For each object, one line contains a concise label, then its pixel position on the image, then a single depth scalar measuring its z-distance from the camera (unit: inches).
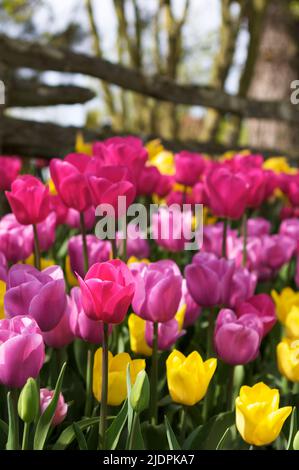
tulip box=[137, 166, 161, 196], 93.4
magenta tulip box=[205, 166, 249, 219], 76.0
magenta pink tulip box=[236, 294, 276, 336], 59.6
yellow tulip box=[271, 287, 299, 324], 70.0
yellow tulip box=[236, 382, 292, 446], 46.6
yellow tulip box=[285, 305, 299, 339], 64.5
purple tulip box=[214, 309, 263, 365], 54.5
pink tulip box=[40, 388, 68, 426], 48.8
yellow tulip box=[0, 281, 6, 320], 53.5
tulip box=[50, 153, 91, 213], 64.4
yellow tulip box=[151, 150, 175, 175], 129.6
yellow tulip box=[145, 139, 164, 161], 136.4
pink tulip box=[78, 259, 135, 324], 44.7
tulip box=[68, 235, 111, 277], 71.5
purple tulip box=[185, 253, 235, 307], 61.5
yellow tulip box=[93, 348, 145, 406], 52.2
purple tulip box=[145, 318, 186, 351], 59.6
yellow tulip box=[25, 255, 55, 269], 78.8
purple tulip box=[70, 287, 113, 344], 53.2
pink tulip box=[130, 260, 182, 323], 52.9
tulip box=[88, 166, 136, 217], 59.7
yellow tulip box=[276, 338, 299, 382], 57.1
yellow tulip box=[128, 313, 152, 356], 61.0
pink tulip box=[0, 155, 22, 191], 87.9
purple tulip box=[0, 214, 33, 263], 72.9
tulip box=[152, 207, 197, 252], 86.0
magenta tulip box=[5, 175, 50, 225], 64.6
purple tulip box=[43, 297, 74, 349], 57.2
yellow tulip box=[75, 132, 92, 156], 129.1
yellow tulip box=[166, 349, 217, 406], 49.8
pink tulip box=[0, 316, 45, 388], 42.6
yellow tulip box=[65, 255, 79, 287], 76.6
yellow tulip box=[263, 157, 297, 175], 150.9
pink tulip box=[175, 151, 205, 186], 103.3
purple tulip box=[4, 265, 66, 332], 48.3
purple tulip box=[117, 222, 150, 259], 87.2
